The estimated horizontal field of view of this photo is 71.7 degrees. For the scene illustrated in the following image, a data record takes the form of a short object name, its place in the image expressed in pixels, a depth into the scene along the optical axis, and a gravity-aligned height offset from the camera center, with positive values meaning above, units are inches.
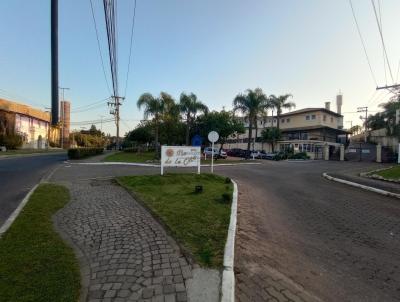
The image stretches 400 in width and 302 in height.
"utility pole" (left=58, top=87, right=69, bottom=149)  2630.9 +203.4
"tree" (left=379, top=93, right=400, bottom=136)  1603.6 +212.4
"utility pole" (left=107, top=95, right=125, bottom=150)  1979.6 +239.6
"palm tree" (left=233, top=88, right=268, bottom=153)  1385.3 +219.8
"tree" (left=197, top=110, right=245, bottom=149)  1358.3 +112.8
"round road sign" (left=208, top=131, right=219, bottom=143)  612.6 +21.8
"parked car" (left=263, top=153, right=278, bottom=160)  1613.1 -52.1
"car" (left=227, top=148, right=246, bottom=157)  1827.0 -42.8
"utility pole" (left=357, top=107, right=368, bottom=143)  2247.2 +270.7
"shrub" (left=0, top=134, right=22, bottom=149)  1673.2 +6.3
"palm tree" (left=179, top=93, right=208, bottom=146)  1355.8 +195.6
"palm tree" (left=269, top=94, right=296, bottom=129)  1798.7 +288.3
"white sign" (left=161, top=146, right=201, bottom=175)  537.6 -21.3
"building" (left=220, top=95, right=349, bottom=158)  1875.0 +123.0
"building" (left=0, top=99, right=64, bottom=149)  1804.9 +137.1
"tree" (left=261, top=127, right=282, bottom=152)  1931.6 +85.1
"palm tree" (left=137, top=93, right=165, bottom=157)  1247.5 +178.7
